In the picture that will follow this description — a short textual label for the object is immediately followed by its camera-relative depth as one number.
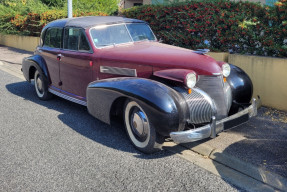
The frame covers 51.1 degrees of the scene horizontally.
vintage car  3.57
